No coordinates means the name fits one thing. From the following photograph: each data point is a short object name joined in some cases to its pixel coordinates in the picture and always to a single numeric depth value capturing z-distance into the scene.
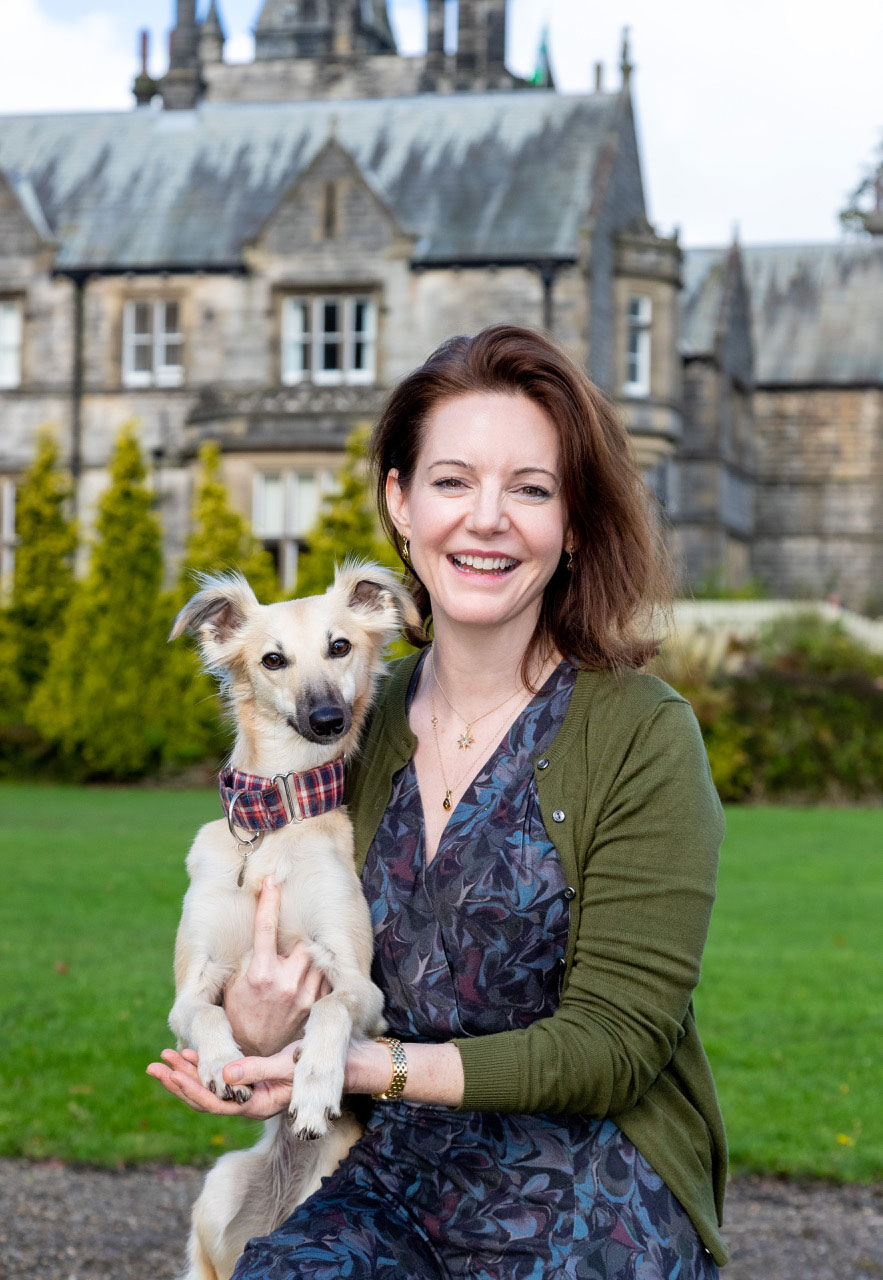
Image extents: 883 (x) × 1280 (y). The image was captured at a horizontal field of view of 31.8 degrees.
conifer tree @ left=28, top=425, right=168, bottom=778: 23.53
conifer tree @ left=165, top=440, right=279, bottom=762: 23.42
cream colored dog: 3.56
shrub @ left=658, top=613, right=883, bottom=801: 21.31
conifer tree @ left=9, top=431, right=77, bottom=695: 26.34
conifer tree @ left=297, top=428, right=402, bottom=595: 22.61
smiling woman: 3.24
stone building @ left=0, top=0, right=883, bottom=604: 28.38
